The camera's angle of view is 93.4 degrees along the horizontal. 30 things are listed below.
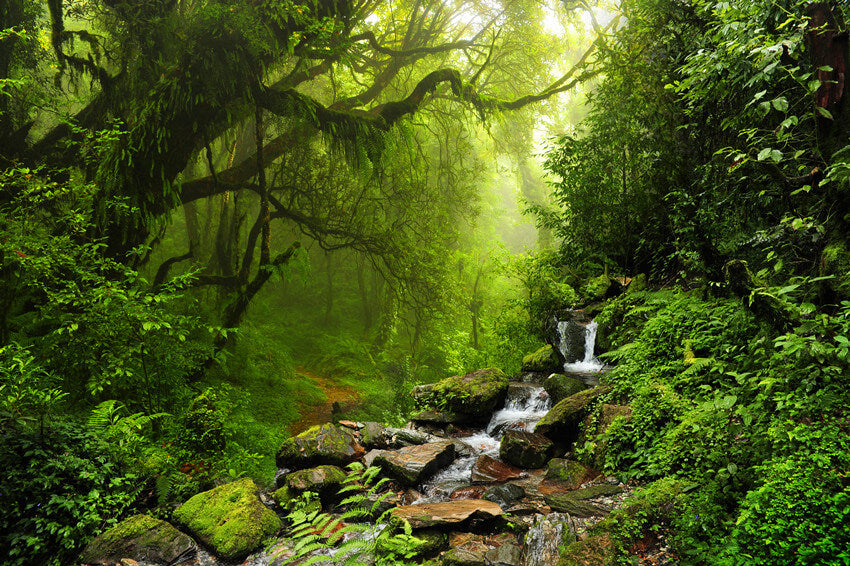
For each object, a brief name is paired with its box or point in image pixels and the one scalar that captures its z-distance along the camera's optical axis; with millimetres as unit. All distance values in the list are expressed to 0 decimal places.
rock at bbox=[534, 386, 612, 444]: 6289
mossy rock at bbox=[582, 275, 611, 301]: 9953
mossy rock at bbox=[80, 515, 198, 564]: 4133
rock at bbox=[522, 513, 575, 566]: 3598
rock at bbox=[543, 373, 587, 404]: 7531
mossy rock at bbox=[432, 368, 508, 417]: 8297
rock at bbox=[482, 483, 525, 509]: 5035
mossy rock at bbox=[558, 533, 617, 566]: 3289
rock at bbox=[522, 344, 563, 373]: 9440
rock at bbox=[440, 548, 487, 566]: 3725
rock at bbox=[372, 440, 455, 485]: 6005
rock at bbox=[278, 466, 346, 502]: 5707
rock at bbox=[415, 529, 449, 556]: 4207
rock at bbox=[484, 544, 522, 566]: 3699
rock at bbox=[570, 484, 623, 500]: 4434
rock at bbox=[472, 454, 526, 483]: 5945
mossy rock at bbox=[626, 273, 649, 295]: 9055
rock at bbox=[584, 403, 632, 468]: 5199
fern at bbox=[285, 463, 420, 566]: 2766
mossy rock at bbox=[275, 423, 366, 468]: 6438
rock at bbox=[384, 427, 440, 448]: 7295
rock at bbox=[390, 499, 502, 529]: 4566
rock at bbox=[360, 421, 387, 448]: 7140
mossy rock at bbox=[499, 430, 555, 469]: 6168
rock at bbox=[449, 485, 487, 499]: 5551
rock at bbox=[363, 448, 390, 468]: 6276
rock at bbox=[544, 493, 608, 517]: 4082
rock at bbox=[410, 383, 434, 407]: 9094
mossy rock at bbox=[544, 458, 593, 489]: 5199
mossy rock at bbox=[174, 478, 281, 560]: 4512
